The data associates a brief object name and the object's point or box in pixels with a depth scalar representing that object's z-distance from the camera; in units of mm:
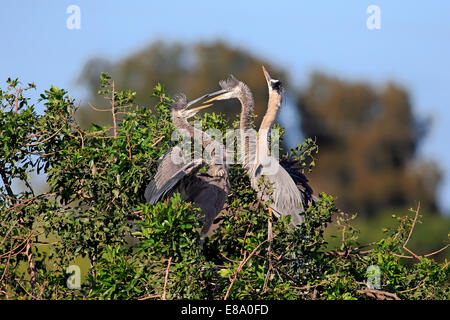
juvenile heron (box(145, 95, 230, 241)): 11789
